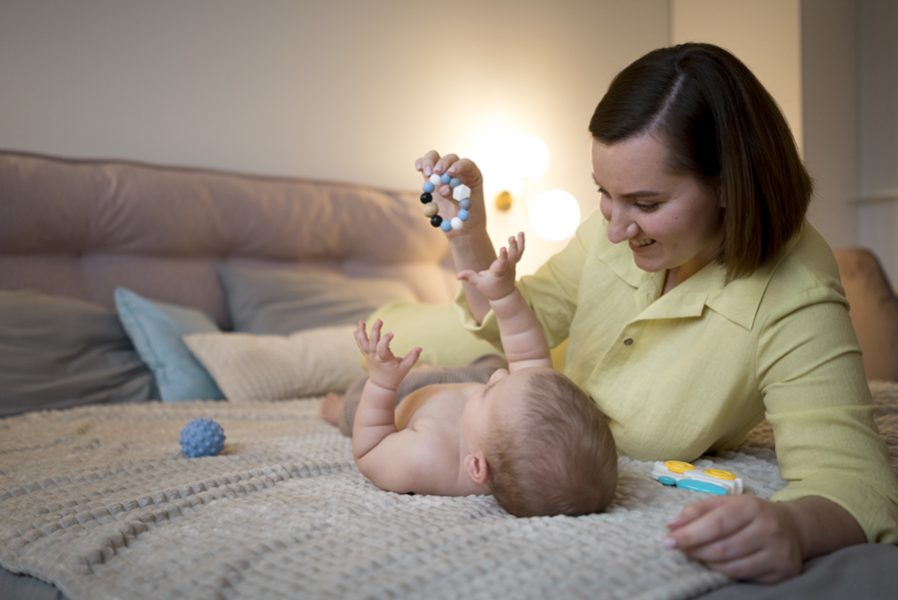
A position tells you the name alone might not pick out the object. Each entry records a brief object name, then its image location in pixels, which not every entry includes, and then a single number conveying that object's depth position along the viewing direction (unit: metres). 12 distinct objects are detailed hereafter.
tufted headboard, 2.31
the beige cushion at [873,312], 2.45
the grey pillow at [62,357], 2.00
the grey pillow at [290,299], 2.56
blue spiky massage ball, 1.47
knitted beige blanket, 0.84
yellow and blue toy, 1.13
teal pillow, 2.19
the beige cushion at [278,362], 2.16
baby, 1.05
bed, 0.88
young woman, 1.09
